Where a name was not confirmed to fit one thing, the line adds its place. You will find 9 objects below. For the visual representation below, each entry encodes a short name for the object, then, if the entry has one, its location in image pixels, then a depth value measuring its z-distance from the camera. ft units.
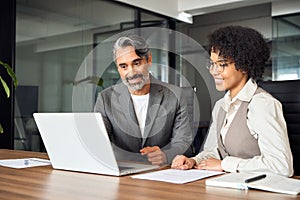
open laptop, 3.87
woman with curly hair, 4.21
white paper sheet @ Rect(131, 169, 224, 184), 3.79
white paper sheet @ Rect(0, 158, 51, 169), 4.92
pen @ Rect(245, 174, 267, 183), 3.38
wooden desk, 3.08
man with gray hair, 5.32
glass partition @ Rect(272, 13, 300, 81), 16.79
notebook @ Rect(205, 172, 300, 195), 3.22
